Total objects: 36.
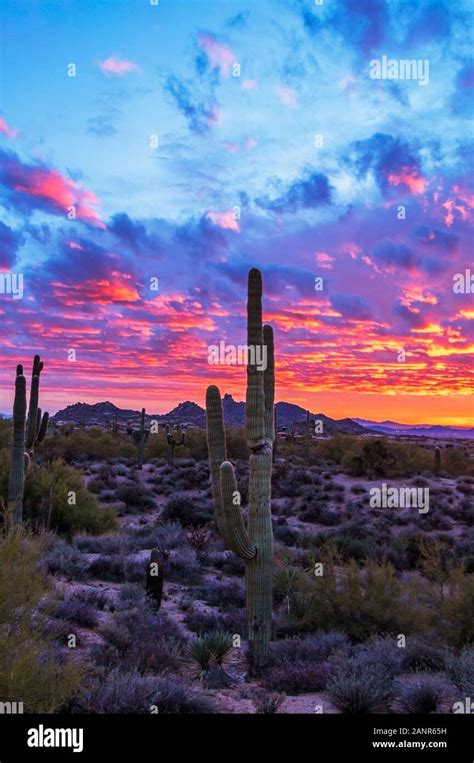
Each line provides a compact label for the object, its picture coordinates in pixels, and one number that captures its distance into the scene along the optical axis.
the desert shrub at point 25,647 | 4.96
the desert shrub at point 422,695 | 6.37
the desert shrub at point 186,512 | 20.33
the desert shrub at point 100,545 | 14.35
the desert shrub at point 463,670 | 6.54
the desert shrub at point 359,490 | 27.91
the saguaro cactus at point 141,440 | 34.65
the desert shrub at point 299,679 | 7.35
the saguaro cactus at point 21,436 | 13.97
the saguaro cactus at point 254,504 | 8.43
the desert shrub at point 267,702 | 6.40
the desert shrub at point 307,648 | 8.29
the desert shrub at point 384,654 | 7.44
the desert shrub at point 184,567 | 13.27
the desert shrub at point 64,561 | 11.76
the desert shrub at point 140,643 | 7.49
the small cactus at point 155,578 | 10.80
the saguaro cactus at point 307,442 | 38.42
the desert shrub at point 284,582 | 11.25
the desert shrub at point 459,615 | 8.70
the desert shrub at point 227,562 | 14.38
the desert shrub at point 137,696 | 5.77
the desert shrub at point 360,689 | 6.43
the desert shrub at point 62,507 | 16.27
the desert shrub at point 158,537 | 15.64
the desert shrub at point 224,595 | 11.76
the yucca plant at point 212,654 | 7.64
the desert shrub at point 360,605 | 9.34
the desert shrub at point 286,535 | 18.47
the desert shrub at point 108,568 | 12.47
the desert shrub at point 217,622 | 10.07
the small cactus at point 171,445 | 33.34
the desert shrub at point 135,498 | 23.67
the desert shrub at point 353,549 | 16.05
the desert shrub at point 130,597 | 10.27
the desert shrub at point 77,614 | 9.17
